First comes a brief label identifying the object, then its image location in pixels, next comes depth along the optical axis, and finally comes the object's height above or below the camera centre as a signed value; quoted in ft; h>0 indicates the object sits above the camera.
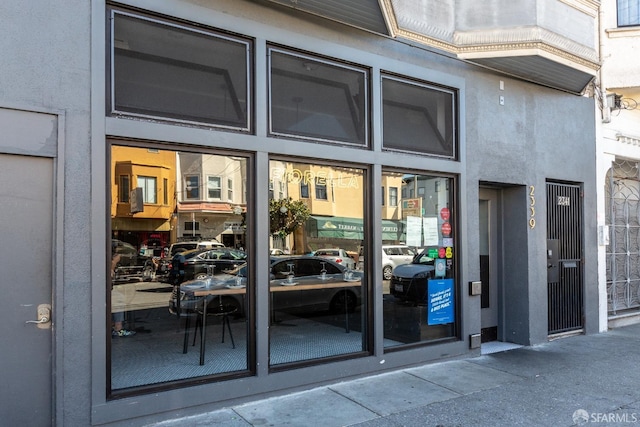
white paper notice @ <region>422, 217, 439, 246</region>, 22.20 -0.25
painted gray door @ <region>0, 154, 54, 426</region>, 12.64 -1.55
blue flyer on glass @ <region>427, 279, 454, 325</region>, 21.61 -3.58
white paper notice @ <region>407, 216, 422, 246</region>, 21.77 -0.19
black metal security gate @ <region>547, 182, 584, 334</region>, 25.85 -1.90
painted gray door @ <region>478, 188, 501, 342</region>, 25.07 -1.87
